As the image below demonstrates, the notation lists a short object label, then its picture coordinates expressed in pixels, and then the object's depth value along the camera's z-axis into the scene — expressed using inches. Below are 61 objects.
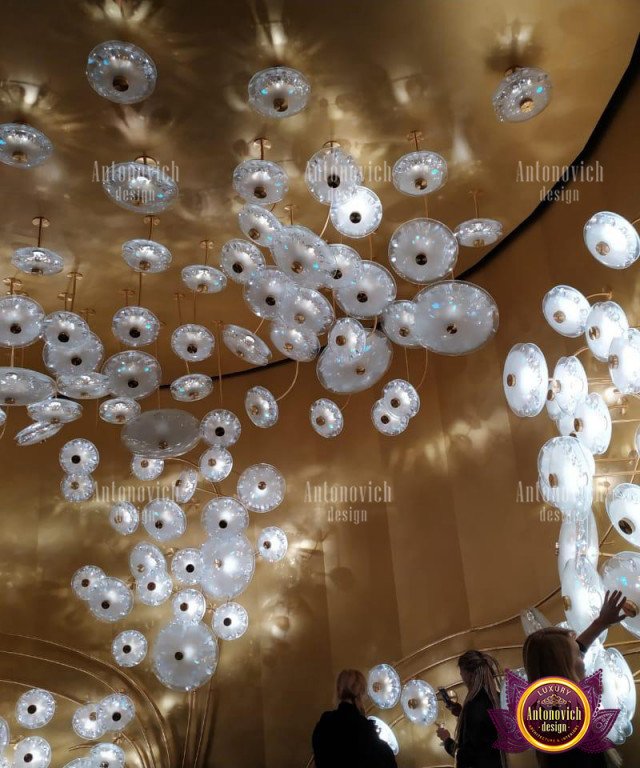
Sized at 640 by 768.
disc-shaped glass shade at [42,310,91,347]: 141.8
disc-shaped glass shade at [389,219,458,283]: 123.3
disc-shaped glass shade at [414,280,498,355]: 116.4
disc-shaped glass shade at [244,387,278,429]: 167.9
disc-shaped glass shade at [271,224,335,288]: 124.6
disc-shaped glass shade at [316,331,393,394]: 139.6
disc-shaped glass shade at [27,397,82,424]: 162.4
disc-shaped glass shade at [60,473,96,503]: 209.0
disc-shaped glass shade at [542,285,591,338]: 128.8
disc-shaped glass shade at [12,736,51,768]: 205.8
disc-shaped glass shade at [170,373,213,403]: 164.9
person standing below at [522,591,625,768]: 73.4
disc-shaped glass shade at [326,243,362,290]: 134.9
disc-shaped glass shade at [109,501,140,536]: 215.3
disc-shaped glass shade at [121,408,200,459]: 143.1
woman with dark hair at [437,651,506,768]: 113.4
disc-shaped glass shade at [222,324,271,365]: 156.2
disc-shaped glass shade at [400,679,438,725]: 167.6
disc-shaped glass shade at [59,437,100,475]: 200.7
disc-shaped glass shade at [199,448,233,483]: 199.5
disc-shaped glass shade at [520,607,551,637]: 130.6
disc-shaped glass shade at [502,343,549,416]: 125.1
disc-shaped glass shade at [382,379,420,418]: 169.5
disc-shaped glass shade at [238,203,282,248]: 135.3
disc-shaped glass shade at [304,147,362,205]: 125.2
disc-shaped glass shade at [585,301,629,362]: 115.7
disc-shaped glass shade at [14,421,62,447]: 170.7
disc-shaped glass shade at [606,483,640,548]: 104.0
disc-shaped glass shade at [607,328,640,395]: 107.2
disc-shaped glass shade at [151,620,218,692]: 169.8
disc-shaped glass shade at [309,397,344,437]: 170.7
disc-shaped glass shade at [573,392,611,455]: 119.9
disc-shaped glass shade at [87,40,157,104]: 108.4
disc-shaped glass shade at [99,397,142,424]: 171.5
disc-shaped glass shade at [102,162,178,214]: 124.3
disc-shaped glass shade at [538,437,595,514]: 109.0
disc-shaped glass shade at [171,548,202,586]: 212.7
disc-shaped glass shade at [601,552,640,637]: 94.1
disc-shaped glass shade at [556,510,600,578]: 112.7
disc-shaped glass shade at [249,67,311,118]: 116.2
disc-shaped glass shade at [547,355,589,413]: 123.4
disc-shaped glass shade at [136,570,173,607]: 211.2
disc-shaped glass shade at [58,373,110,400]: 151.2
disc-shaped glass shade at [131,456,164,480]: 217.3
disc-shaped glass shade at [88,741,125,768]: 205.0
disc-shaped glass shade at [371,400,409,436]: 170.7
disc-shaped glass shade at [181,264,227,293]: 157.2
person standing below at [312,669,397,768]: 105.0
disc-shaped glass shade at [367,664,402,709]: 175.8
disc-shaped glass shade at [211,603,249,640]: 203.0
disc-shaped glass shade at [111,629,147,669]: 211.6
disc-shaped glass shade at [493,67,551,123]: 118.0
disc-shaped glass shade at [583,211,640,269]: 114.6
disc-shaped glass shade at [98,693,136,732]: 209.5
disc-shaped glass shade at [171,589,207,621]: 204.2
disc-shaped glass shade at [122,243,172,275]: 143.6
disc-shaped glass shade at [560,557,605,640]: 102.7
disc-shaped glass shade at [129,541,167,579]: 209.3
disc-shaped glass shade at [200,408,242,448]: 182.5
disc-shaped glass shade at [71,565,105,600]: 210.9
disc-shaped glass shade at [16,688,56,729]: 210.5
